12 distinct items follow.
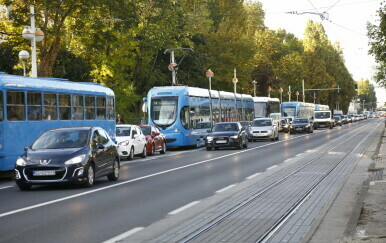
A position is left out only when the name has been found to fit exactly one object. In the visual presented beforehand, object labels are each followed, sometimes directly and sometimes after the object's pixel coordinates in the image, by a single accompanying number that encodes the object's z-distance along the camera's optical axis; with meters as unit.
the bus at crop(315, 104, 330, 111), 106.56
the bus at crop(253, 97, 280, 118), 67.12
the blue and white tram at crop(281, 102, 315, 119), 80.38
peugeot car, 15.16
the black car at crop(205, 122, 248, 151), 34.44
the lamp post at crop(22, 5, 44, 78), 27.14
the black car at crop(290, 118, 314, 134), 63.00
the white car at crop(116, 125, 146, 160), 28.38
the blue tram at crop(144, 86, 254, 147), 37.50
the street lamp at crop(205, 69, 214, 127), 42.47
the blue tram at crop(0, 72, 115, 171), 20.12
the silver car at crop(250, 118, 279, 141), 45.44
